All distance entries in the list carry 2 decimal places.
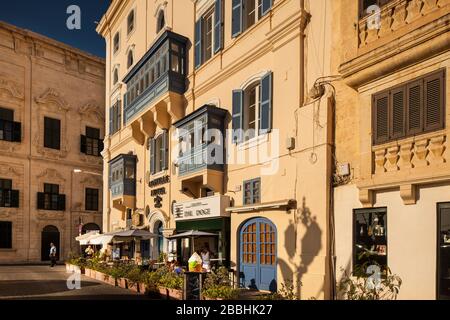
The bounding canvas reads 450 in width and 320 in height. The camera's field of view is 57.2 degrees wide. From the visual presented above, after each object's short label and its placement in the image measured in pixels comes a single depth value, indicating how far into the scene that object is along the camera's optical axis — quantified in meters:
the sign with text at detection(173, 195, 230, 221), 14.98
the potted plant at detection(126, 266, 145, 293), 14.61
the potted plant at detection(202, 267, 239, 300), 10.84
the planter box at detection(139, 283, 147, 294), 13.96
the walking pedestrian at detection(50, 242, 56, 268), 27.20
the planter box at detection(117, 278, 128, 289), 15.44
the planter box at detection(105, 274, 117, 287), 16.52
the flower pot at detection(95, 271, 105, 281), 18.00
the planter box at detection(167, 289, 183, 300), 12.03
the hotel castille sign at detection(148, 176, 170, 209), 19.98
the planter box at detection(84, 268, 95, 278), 19.84
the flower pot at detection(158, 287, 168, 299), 12.78
